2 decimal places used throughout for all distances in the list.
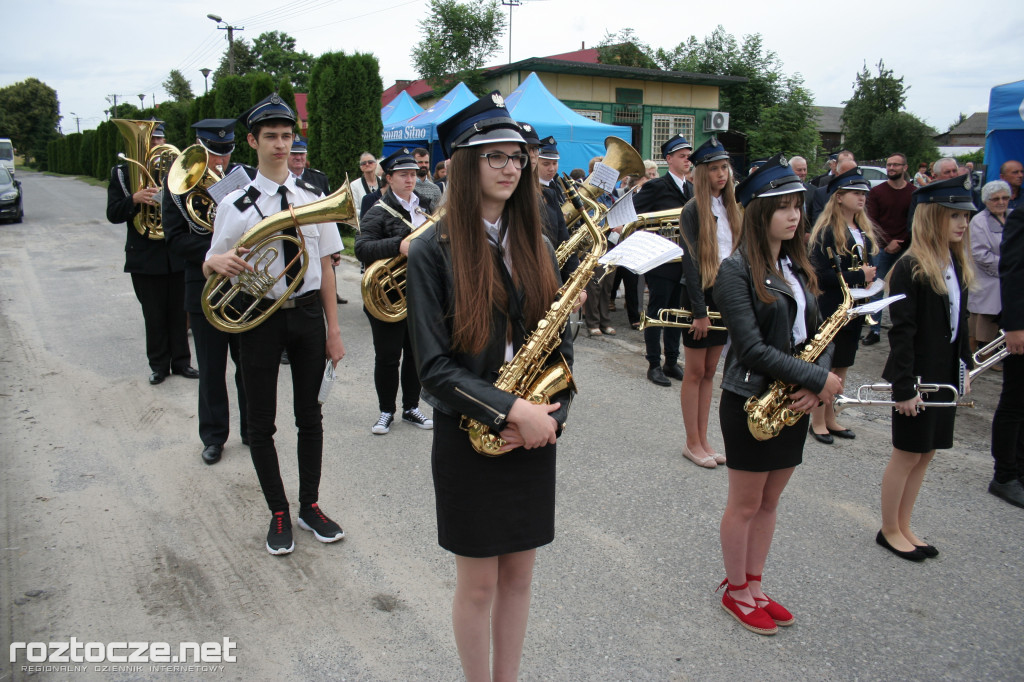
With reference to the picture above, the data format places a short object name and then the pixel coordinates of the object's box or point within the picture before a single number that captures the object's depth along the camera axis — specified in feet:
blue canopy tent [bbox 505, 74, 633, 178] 55.52
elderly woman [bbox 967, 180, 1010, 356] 21.99
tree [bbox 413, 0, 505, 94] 108.58
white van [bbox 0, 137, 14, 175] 125.49
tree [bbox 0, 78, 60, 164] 240.12
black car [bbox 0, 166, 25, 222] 64.18
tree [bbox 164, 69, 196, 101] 239.30
